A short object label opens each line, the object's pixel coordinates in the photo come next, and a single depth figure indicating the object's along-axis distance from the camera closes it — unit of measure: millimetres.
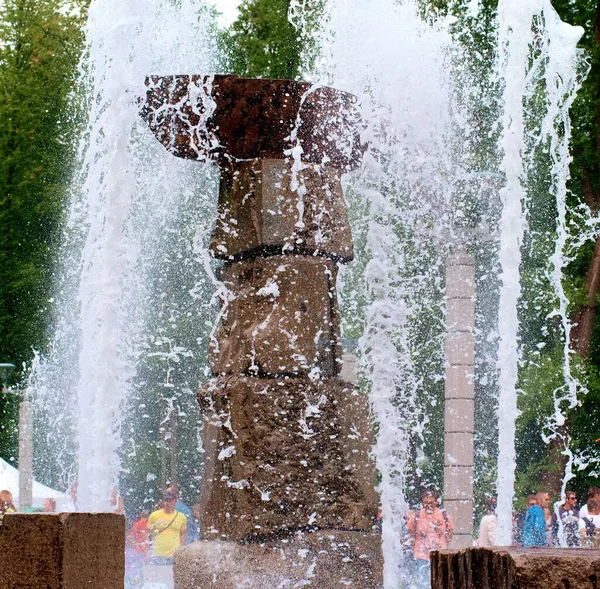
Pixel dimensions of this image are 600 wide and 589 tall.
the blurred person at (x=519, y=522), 13148
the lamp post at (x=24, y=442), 20422
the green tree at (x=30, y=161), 25469
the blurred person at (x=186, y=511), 13920
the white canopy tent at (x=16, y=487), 21188
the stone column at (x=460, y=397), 16094
